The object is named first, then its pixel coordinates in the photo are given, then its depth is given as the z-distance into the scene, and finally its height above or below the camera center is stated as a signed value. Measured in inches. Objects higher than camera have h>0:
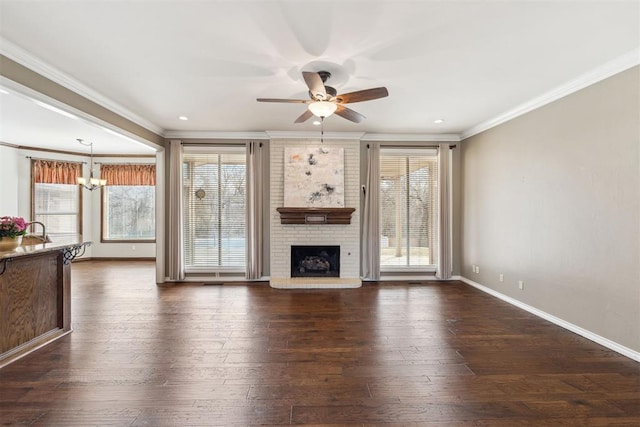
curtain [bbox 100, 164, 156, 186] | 297.3 +42.6
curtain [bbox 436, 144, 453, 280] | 215.9 -2.5
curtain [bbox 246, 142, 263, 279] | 211.3 +3.6
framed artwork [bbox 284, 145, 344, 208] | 209.2 +26.7
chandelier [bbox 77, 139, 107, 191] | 256.5 +31.9
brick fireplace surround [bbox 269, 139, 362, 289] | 211.0 -11.1
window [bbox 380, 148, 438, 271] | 221.6 +5.2
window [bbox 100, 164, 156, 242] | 299.1 +12.7
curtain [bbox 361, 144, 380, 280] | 214.5 +1.3
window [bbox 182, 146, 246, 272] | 219.1 +3.8
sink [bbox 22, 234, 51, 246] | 139.6 -12.2
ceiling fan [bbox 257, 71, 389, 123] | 107.2 +46.2
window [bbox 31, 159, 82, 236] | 269.9 +18.1
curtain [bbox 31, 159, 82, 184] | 269.0 +41.9
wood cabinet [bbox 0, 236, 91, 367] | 103.0 -32.1
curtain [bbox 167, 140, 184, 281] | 211.2 +2.9
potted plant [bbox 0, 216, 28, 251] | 107.2 -6.3
